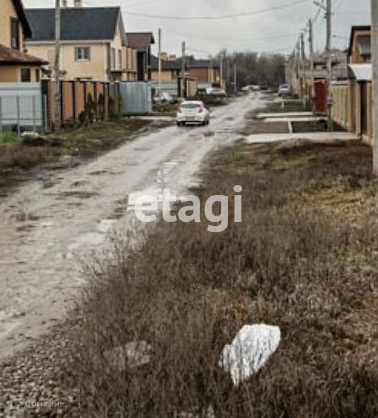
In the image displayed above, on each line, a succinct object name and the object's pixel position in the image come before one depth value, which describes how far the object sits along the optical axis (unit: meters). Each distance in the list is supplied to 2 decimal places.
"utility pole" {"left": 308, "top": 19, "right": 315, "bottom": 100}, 70.38
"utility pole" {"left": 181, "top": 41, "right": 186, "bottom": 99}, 93.50
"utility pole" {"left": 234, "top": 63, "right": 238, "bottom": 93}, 156.25
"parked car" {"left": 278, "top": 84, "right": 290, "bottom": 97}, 113.53
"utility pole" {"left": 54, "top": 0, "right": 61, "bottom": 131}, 34.91
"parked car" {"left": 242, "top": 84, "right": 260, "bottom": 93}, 157.12
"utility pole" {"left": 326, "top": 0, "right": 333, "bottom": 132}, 37.41
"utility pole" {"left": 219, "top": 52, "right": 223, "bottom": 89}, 142.25
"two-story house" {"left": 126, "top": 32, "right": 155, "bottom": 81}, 85.38
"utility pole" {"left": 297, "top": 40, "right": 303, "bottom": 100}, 90.81
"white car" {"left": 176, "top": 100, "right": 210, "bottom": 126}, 44.12
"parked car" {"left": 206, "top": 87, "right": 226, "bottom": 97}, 109.44
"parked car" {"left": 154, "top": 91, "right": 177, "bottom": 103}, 78.19
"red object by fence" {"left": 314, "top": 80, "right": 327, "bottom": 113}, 53.58
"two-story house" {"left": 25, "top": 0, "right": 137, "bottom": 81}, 69.75
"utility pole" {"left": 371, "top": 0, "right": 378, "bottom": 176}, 17.31
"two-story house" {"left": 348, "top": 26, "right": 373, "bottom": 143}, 27.72
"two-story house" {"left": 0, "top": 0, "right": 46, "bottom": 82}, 42.12
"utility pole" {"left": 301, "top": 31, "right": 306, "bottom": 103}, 78.79
